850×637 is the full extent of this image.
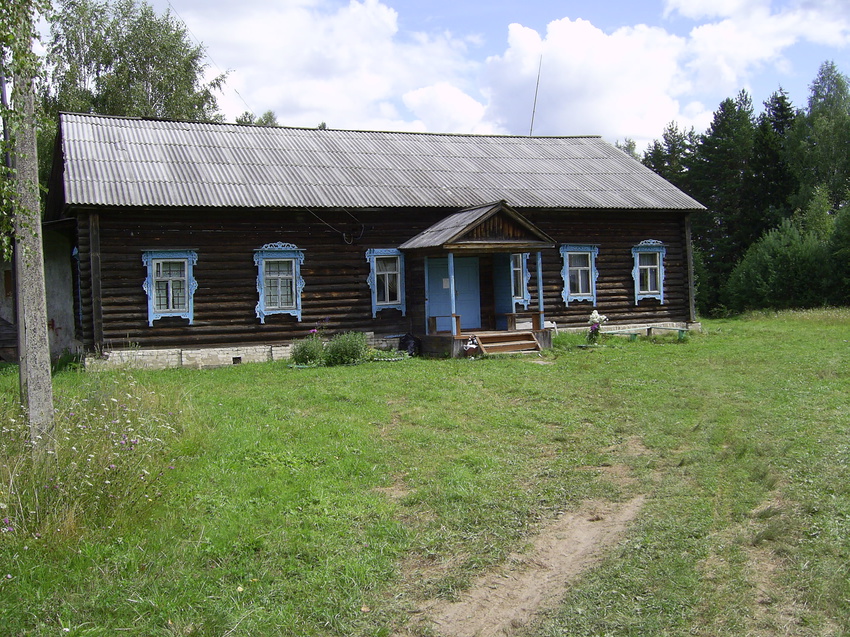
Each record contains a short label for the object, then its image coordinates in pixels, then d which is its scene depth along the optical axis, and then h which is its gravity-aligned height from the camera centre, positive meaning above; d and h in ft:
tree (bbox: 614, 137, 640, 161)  197.34 +41.31
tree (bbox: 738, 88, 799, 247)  120.37 +18.08
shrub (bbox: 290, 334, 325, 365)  45.03 -2.82
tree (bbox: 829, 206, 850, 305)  89.56 +4.11
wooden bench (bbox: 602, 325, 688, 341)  56.39 -2.83
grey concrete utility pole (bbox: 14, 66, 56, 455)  18.31 +0.32
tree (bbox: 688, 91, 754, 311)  124.26 +18.35
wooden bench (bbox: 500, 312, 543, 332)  51.75 -1.31
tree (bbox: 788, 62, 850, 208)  116.98 +23.32
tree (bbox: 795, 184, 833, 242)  103.50 +10.72
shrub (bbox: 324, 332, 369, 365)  45.03 -2.77
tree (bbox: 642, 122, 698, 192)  145.32 +29.16
